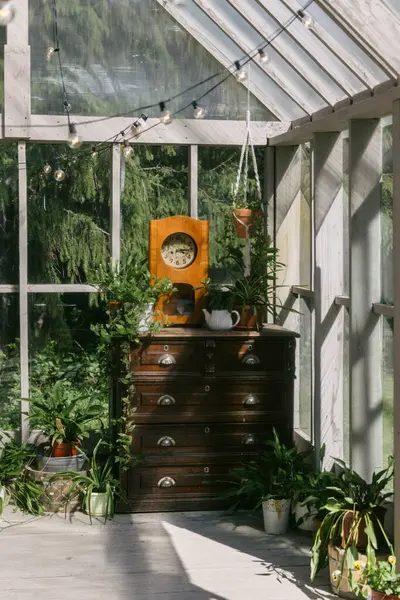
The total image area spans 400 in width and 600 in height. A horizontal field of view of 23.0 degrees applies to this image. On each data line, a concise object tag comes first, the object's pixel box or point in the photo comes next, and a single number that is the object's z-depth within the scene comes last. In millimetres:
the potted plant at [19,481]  6180
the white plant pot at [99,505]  6129
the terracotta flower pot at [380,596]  4207
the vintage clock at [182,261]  6547
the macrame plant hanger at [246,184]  6430
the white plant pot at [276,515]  5766
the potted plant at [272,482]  5781
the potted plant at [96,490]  6117
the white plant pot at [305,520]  5711
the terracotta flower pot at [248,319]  6375
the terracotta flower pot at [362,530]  4789
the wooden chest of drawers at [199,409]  6168
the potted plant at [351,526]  4703
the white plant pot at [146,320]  6199
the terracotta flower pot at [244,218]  6426
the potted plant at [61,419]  6336
